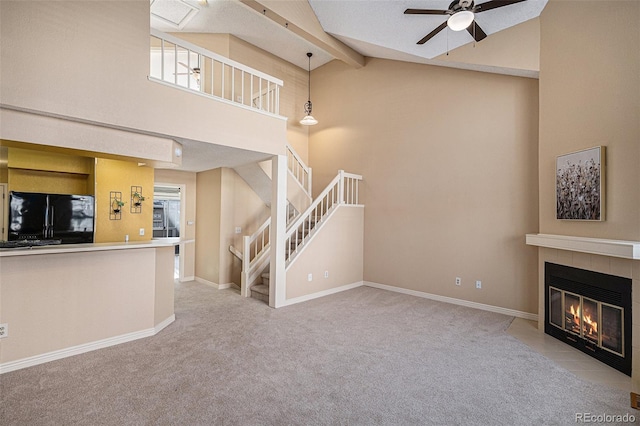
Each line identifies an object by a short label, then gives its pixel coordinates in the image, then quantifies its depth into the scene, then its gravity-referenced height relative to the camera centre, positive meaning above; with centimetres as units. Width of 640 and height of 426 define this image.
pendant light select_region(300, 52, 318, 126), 644 +200
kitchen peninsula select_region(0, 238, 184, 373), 289 -91
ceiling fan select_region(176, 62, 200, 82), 530 +261
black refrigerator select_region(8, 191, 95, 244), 438 -7
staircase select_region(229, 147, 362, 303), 540 -34
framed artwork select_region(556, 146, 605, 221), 317 +37
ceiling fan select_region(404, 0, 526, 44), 298 +220
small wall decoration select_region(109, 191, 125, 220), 496 +14
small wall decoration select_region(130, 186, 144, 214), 514 +24
